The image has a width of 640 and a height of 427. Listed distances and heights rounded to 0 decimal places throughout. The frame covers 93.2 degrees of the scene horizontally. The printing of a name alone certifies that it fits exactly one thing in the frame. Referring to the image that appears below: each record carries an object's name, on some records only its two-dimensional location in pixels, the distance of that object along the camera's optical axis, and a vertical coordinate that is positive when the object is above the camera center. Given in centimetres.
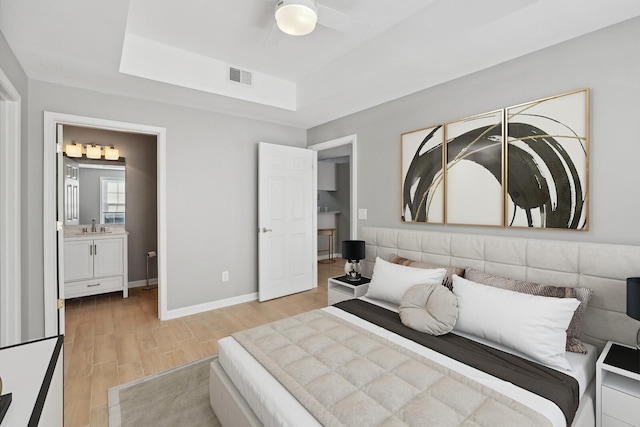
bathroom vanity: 378 -71
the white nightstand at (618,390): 144 -88
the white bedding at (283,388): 125 -83
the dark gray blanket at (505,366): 136 -80
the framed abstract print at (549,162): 199 +34
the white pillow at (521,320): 160 -63
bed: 131 -78
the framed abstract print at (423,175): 280 +34
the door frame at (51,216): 268 -5
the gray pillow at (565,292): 176 -51
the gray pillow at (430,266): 241 -48
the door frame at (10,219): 221 -6
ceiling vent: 314 +142
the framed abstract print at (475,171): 239 +34
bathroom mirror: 422 +29
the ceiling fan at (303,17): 187 +124
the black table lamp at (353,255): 322 -47
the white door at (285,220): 390 -13
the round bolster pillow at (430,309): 192 -66
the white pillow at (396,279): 233 -54
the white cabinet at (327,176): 693 +81
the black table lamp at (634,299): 148 -44
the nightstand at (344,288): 304 -82
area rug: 183 -126
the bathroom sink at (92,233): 397 -30
